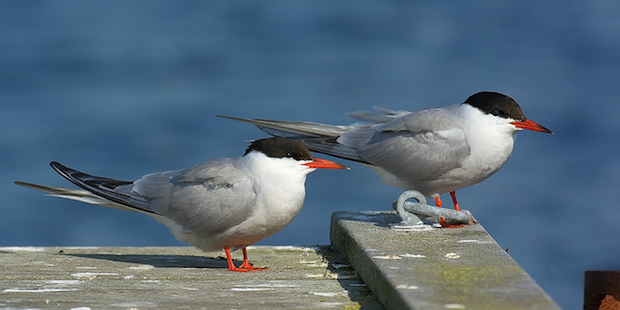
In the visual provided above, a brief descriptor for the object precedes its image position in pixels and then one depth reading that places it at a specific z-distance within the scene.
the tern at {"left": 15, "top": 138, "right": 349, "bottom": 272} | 9.20
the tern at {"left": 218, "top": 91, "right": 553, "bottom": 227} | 10.55
